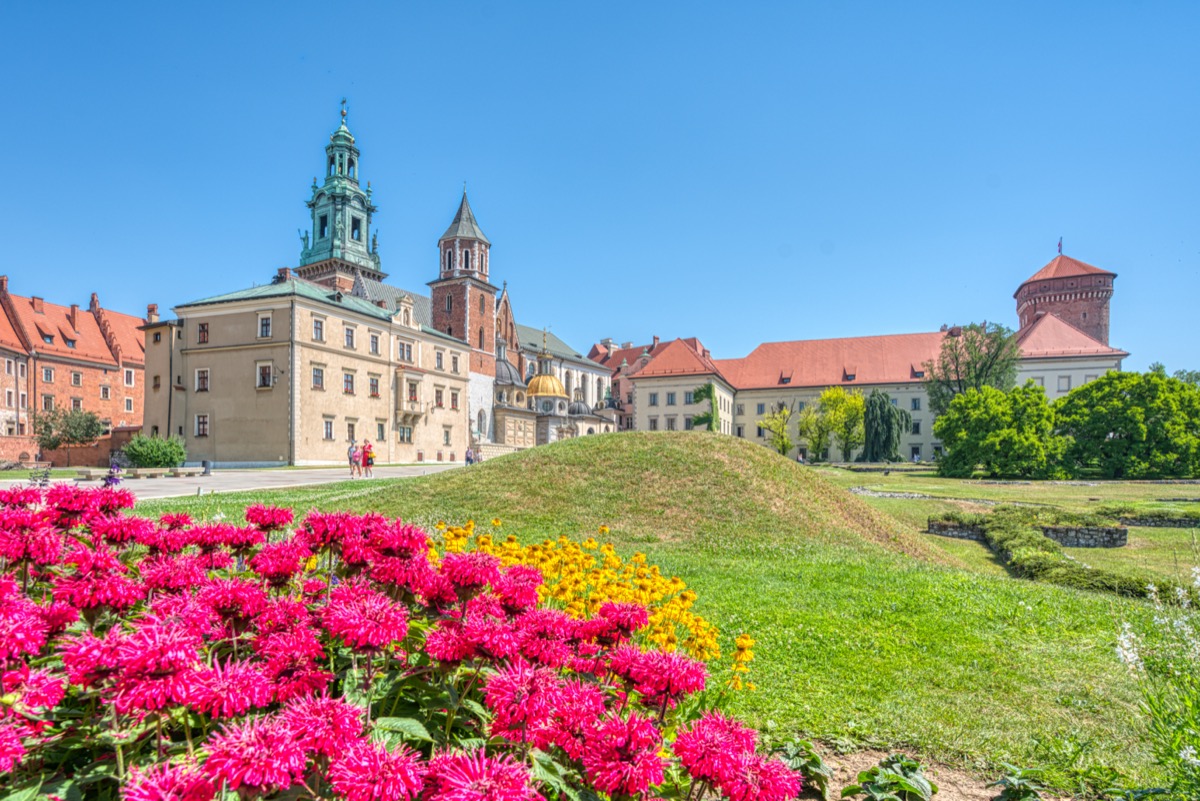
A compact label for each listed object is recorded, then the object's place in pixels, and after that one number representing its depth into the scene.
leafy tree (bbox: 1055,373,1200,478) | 43.66
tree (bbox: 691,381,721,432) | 68.25
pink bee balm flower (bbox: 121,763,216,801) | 1.21
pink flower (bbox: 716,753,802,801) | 1.64
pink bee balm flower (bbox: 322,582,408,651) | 1.84
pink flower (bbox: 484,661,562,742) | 1.68
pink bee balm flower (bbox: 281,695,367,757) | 1.37
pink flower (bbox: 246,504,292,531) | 3.27
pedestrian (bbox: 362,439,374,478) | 30.25
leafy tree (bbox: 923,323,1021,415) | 60.09
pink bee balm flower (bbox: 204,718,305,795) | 1.25
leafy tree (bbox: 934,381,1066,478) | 44.78
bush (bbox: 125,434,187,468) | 29.20
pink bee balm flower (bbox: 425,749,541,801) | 1.28
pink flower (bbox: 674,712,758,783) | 1.67
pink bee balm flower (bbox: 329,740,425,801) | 1.27
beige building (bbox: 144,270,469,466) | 38.91
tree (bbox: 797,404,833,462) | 65.25
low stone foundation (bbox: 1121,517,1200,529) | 18.71
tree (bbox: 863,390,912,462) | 65.38
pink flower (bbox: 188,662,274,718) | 1.49
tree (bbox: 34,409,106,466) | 41.81
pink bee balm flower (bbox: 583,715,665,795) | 1.57
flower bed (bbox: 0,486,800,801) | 1.39
